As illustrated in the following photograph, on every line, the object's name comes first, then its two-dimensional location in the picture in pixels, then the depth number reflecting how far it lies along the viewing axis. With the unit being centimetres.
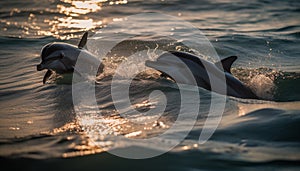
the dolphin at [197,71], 1293
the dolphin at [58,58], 1457
